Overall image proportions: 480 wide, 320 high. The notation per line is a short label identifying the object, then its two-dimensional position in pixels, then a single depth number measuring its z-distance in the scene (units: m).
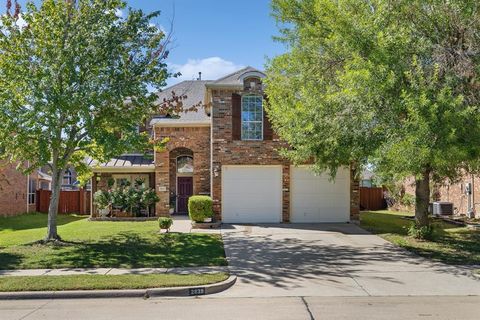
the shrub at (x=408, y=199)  19.05
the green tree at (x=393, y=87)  10.77
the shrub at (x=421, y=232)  14.94
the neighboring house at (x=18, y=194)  26.82
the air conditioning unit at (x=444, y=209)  23.89
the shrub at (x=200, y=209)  18.50
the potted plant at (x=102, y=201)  22.62
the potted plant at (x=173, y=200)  24.27
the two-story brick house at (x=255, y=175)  19.91
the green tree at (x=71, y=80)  12.91
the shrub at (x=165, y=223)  16.91
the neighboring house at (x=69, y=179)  46.30
